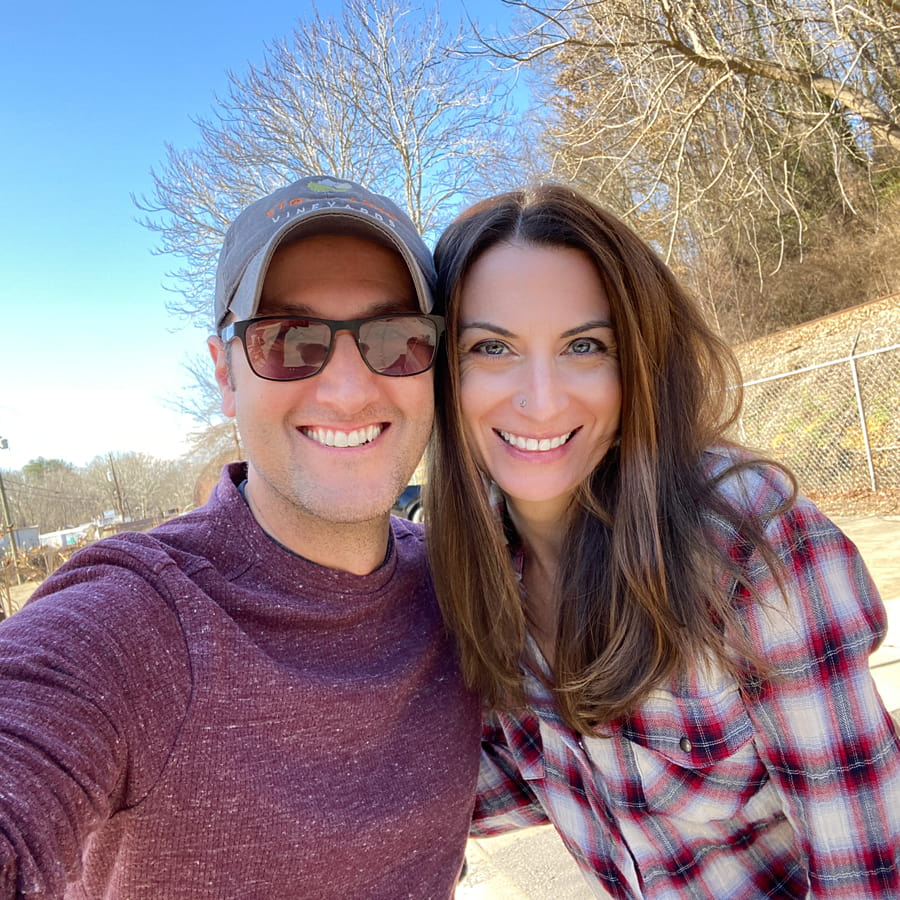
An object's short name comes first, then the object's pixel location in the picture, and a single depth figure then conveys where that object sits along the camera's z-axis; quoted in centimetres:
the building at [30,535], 3164
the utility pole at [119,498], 3551
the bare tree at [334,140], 1407
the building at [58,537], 3264
